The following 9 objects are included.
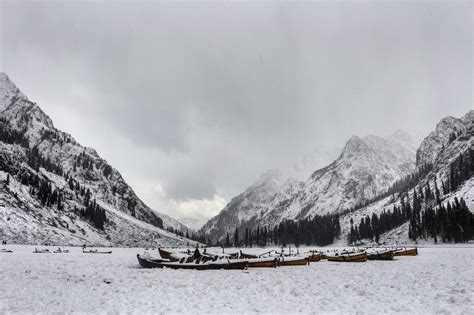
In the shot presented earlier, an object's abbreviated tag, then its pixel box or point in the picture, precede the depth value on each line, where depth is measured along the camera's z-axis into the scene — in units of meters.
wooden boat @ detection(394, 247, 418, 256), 71.69
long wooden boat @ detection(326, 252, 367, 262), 58.00
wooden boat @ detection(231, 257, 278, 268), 45.31
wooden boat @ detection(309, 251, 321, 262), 61.44
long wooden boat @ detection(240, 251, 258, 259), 53.91
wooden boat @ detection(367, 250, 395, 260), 59.18
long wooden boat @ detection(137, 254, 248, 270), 41.12
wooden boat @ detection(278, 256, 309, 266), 49.45
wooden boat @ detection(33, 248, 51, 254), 75.11
